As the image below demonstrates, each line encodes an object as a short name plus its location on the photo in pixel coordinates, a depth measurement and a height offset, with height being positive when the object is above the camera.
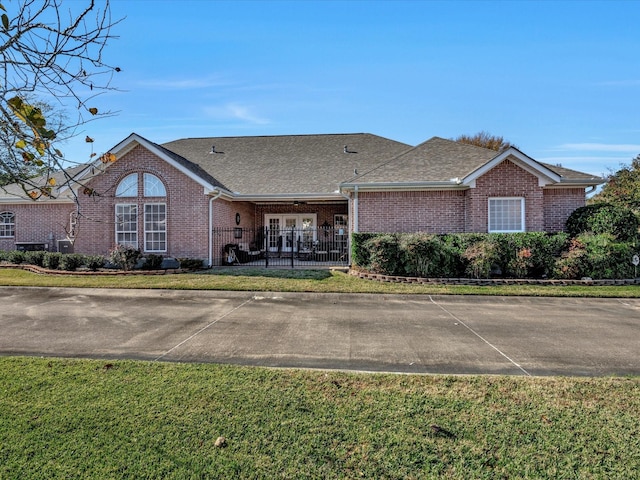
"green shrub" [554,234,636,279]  11.56 -0.74
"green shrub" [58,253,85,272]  14.51 -0.74
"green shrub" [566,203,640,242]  12.30 +0.58
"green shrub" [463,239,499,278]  11.70 -0.62
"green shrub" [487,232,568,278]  11.84 -0.41
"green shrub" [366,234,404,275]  12.27 -0.52
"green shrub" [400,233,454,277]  11.98 -0.56
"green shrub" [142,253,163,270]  14.39 -0.81
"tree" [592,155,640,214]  21.92 +3.49
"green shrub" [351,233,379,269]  13.05 -0.36
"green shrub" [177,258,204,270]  14.48 -0.89
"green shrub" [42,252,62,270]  14.88 -0.70
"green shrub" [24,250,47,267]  15.67 -0.61
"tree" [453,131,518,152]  40.61 +11.54
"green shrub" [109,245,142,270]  14.13 -0.57
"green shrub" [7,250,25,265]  16.30 -0.62
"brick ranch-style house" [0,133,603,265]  13.88 +1.90
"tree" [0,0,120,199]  2.31 +0.92
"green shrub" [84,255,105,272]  14.43 -0.78
